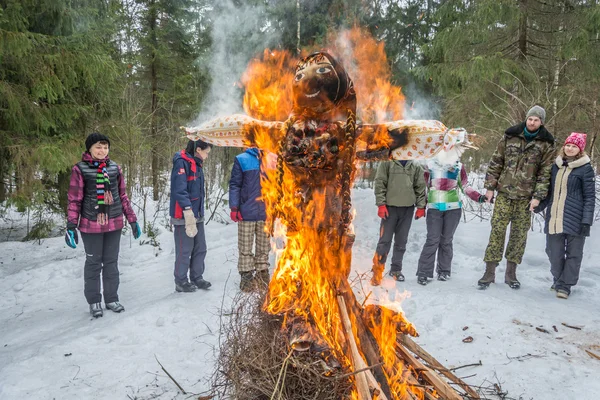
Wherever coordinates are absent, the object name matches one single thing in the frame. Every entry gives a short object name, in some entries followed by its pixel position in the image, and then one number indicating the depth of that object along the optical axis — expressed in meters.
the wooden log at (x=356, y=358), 2.00
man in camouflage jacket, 4.87
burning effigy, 2.18
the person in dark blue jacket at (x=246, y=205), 5.19
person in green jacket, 5.53
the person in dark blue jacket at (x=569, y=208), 4.69
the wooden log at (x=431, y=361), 2.54
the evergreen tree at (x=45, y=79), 6.04
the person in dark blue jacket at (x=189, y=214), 4.93
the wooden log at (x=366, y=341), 2.36
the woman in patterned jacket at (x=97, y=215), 4.24
